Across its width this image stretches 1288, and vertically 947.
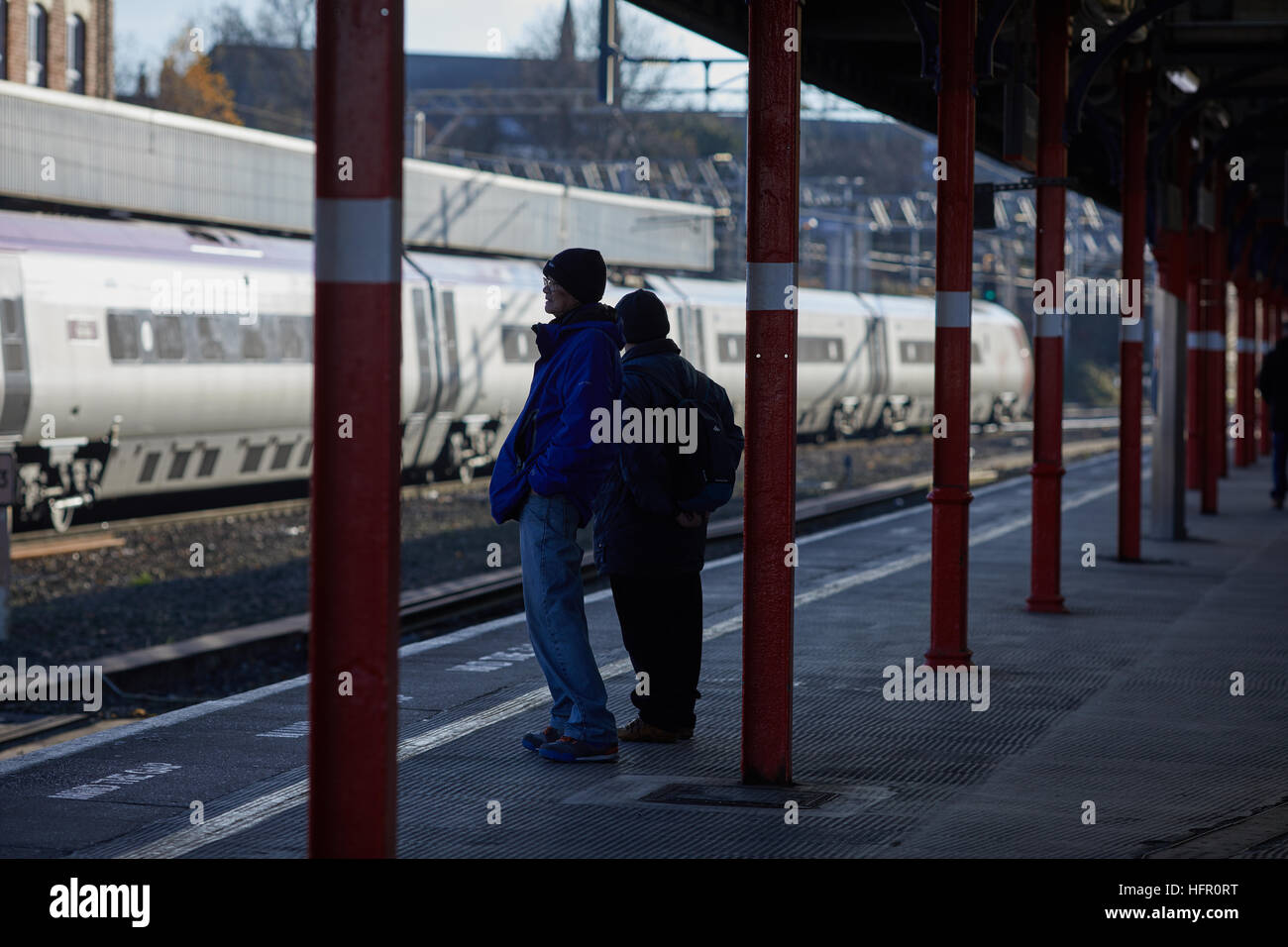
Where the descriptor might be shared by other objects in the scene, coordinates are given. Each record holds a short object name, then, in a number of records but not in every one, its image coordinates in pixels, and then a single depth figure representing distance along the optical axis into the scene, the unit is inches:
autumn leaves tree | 2549.2
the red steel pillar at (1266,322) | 1164.9
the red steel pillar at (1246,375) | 1026.7
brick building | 1341.0
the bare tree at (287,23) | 3058.6
